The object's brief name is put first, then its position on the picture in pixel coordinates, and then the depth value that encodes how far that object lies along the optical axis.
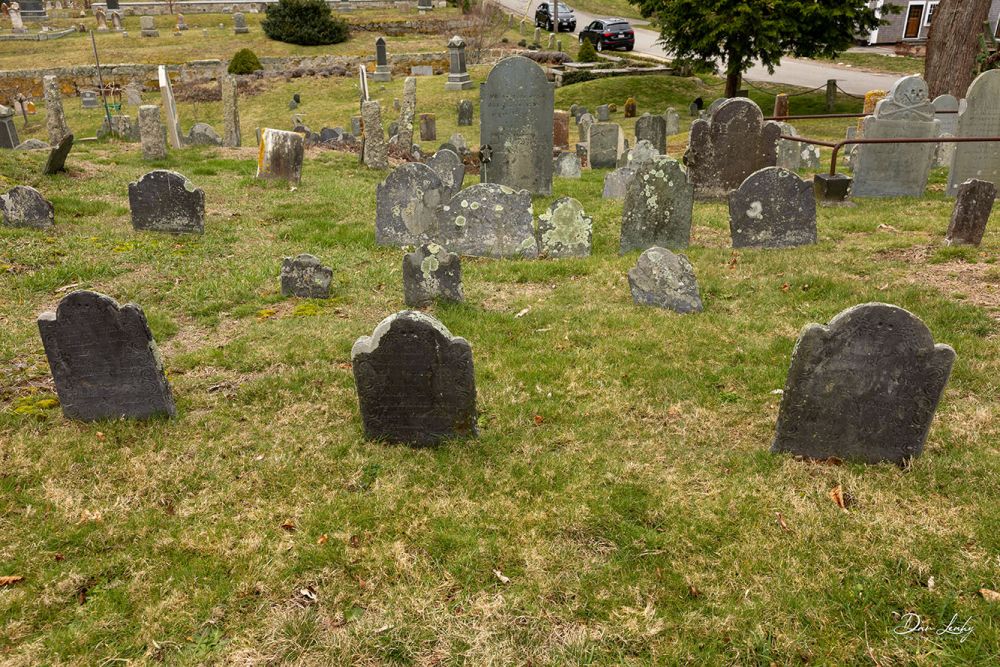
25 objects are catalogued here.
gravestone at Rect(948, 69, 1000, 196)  11.38
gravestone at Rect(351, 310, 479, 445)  4.53
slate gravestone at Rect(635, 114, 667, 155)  17.69
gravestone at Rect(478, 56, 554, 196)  12.14
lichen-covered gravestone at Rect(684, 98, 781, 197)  12.12
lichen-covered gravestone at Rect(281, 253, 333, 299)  7.73
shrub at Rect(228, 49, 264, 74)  34.56
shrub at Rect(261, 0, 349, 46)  40.22
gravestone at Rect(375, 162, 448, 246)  9.89
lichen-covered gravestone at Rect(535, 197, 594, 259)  9.30
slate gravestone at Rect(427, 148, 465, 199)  12.66
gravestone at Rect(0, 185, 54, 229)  9.73
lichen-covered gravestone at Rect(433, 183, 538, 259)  9.41
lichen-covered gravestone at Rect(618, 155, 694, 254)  9.12
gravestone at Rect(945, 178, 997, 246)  8.45
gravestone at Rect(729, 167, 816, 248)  9.05
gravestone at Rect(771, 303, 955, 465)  4.20
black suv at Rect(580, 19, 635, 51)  41.62
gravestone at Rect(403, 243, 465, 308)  7.26
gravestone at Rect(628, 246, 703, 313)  7.22
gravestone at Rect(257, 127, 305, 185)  13.42
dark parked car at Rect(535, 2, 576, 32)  48.25
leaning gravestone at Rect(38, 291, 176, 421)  4.75
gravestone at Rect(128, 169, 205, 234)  9.87
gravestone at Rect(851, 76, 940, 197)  11.67
